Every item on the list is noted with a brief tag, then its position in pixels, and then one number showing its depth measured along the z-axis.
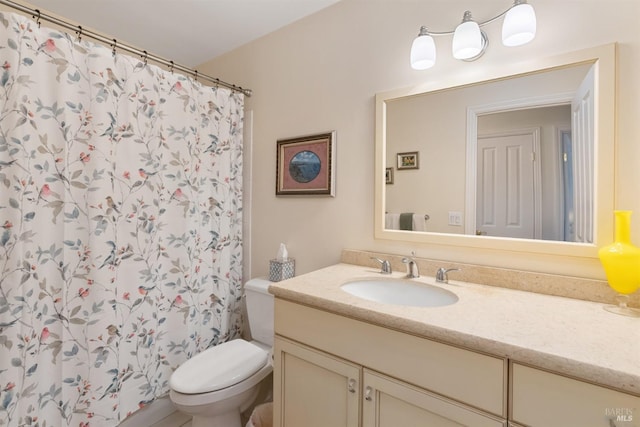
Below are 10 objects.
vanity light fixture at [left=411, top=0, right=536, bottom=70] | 1.04
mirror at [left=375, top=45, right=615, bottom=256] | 1.02
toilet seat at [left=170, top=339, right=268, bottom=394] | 1.27
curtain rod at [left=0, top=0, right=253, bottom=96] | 1.16
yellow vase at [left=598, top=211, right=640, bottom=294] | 0.87
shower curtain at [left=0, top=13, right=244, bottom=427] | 1.14
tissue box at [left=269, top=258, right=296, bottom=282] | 1.75
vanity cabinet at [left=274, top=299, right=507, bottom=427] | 0.75
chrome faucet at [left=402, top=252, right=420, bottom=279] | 1.30
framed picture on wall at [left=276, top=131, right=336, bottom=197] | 1.65
